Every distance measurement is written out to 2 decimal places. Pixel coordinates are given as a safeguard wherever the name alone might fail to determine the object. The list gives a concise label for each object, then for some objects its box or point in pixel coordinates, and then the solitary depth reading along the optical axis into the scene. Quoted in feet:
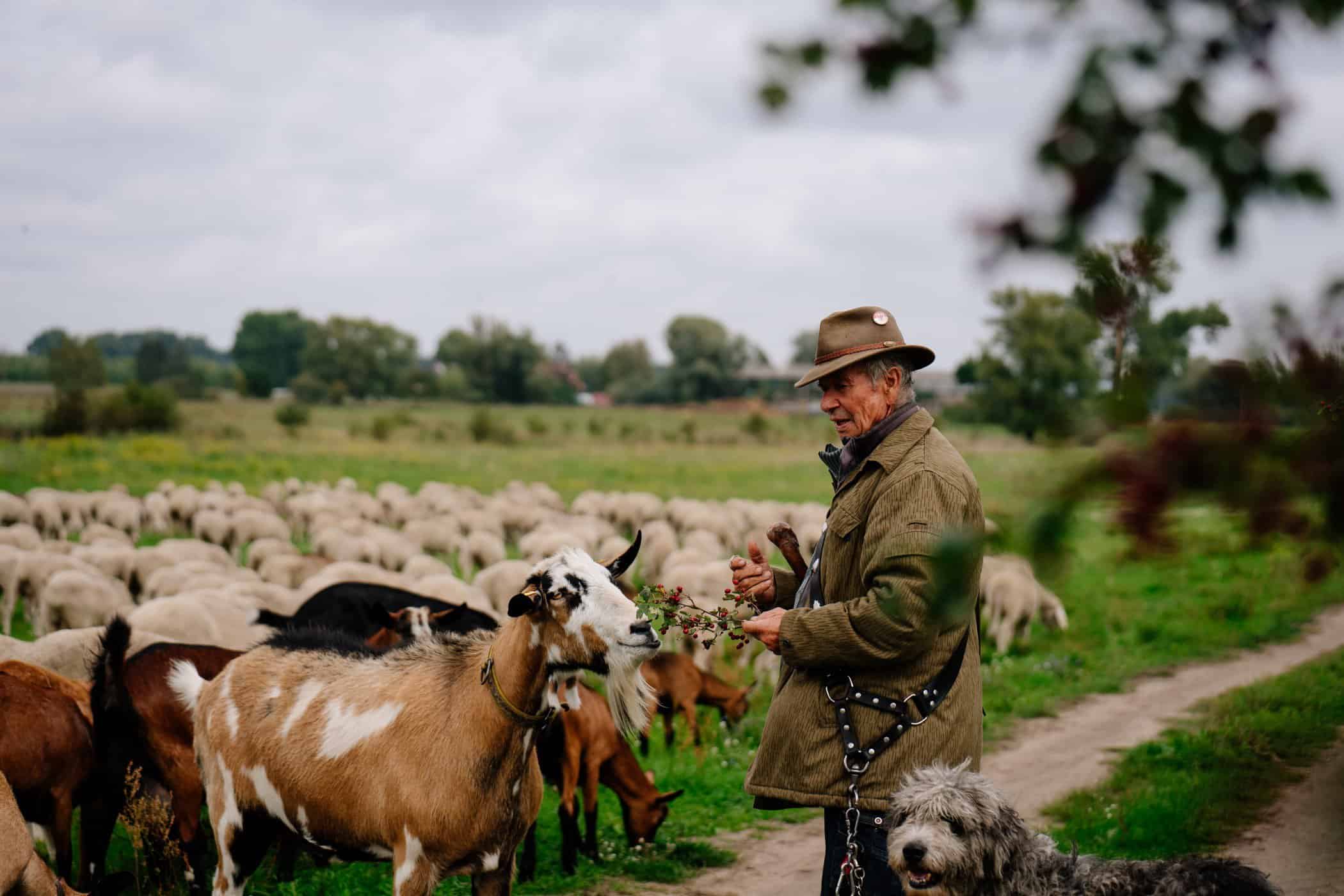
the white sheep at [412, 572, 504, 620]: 37.24
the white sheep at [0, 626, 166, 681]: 24.80
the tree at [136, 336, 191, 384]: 139.54
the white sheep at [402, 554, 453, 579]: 46.44
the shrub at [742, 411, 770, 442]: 171.73
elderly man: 10.70
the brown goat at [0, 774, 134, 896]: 13.87
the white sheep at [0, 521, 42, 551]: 51.52
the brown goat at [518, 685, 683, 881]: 22.25
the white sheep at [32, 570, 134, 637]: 36.73
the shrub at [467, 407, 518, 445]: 160.15
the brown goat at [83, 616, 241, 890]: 19.53
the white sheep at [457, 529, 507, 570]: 61.67
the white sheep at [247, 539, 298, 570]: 52.75
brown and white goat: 13.65
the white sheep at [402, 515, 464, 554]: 64.44
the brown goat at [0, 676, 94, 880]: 18.78
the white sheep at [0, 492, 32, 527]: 61.11
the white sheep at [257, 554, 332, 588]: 45.47
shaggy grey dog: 10.88
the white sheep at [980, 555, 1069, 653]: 45.50
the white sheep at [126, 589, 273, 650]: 29.35
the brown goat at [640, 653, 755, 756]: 30.94
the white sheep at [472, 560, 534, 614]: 43.20
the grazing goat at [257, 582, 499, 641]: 27.25
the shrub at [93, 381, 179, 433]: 106.52
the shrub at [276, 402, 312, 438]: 149.38
